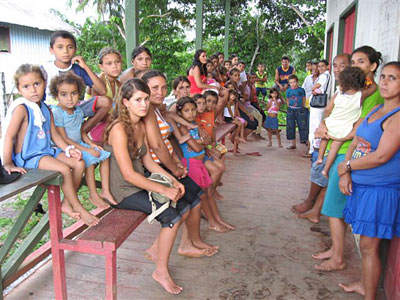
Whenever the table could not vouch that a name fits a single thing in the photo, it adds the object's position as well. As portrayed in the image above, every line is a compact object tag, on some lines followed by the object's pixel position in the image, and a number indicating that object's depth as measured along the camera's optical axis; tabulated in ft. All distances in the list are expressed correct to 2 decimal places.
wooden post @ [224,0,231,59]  30.50
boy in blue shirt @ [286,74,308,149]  22.25
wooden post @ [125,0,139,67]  13.08
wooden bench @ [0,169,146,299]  6.58
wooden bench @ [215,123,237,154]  14.13
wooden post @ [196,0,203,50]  23.36
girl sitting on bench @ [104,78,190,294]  7.62
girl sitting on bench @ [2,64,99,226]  7.29
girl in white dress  8.49
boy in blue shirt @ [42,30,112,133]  9.27
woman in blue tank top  6.72
